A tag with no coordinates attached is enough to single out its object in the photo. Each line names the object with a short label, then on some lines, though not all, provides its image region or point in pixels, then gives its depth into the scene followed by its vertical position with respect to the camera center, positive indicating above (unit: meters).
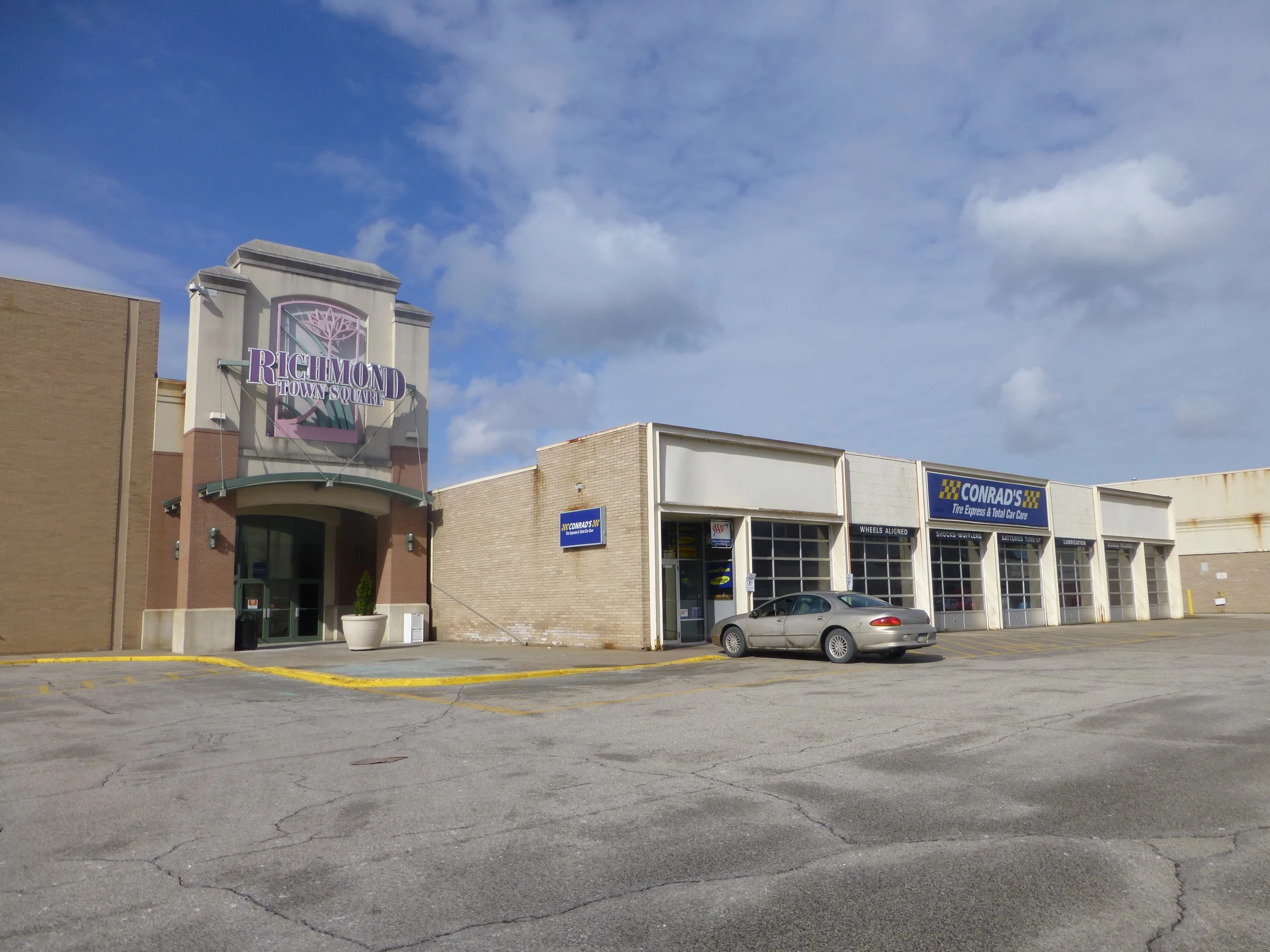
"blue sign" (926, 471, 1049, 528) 30.12 +3.19
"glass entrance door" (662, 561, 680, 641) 23.97 -0.14
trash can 26.48 -0.84
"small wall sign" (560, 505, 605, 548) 22.94 +1.79
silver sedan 17.50 -0.64
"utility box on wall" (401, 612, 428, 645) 28.80 -0.88
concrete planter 24.41 -0.80
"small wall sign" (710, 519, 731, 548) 23.62 +1.60
